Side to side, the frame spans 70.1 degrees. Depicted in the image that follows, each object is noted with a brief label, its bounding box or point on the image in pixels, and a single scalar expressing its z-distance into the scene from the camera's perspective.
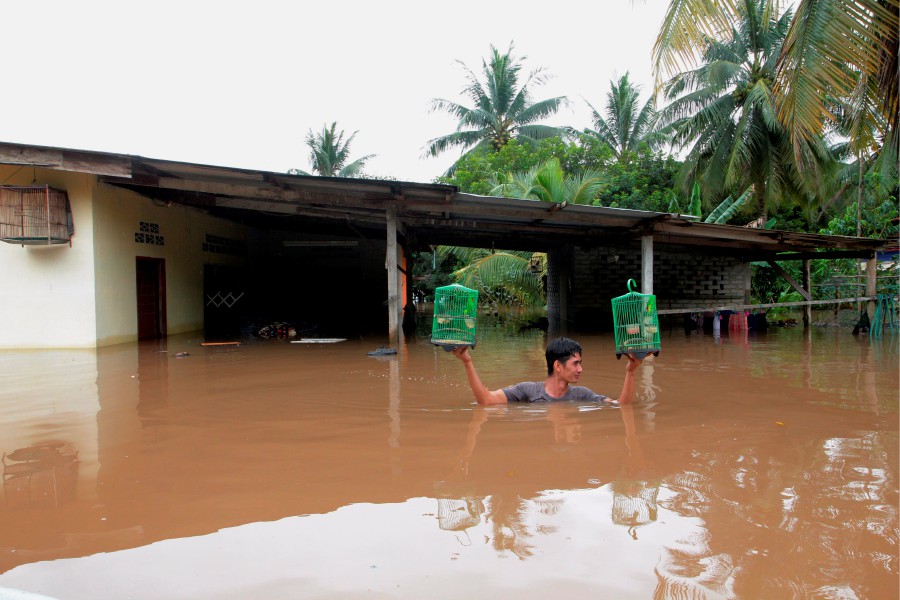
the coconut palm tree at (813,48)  5.61
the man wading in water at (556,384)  5.00
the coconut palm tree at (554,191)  17.08
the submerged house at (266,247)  10.57
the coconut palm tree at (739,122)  19.66
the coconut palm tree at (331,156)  33.16
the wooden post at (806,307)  15.30
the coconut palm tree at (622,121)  28.18
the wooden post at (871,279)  14.07
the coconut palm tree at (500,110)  29.03
